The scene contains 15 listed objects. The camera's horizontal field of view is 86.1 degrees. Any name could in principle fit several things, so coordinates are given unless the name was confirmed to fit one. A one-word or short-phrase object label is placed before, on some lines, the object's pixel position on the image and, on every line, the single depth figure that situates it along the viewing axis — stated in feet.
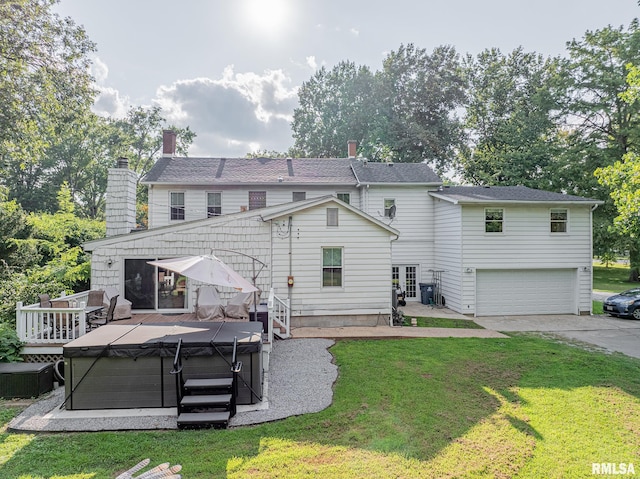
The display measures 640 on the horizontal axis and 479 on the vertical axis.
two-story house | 35.22
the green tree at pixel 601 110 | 78.23
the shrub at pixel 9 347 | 23.38
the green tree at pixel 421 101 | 101.96
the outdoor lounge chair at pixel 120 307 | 30.40
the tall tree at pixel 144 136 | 107.96
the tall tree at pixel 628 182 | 36.32
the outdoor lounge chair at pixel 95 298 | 30.37
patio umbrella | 21.39
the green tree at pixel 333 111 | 108.58
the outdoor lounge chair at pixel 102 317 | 27.68
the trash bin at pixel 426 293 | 51.98
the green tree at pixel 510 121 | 84.89
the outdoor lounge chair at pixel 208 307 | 31.53
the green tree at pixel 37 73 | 38.01
